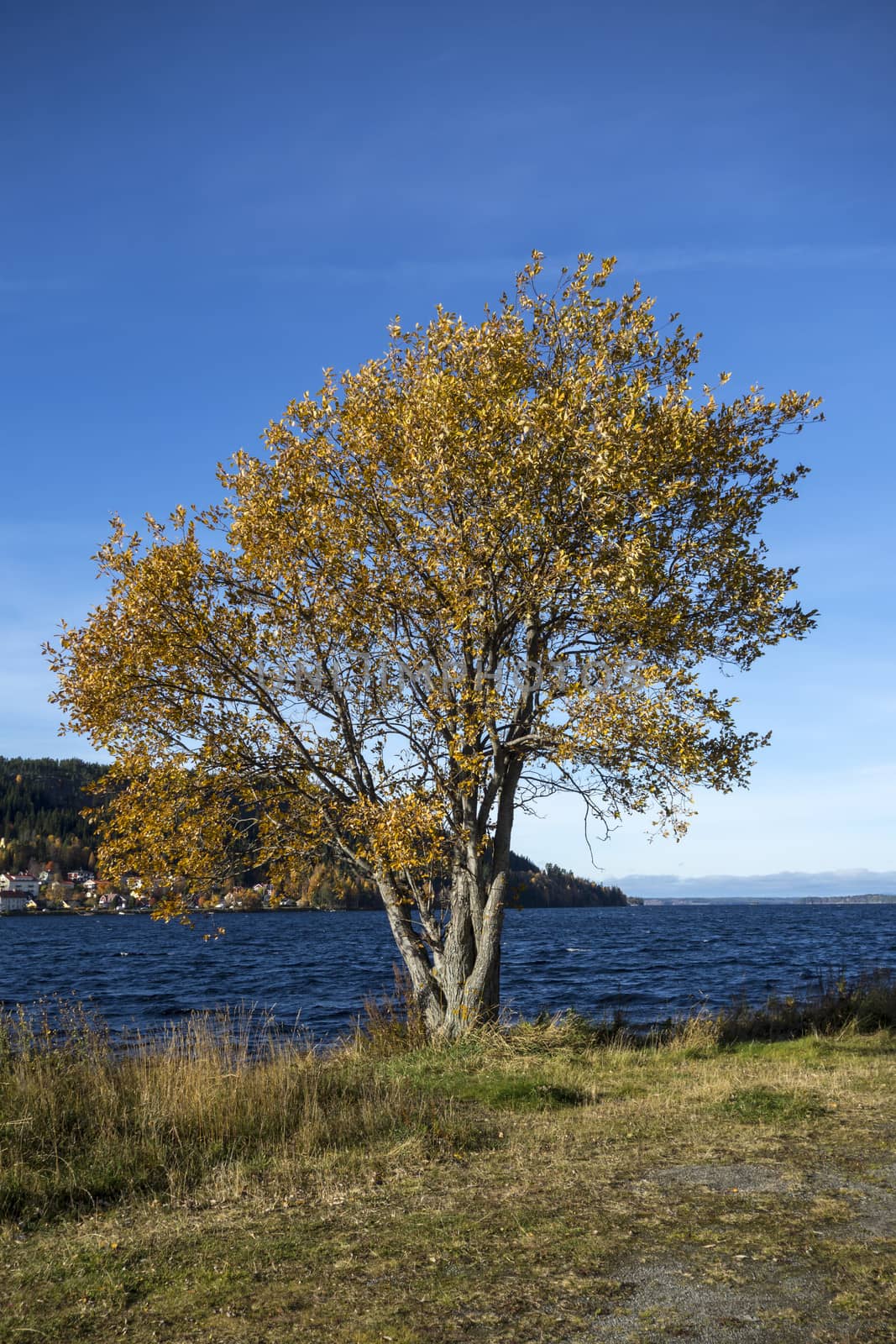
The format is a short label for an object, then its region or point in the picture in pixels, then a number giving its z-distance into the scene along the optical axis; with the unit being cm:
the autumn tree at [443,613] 1546
